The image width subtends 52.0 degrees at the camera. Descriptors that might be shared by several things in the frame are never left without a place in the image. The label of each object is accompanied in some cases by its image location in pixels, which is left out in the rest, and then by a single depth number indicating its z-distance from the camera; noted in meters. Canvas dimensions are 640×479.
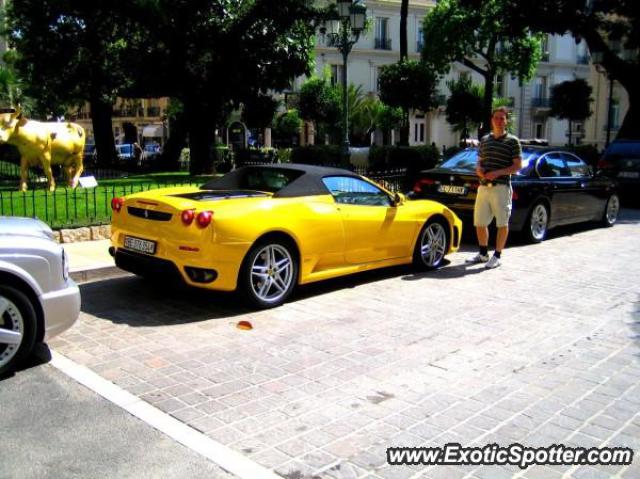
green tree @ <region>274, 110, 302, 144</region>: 45.62
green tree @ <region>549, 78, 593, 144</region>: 35.09
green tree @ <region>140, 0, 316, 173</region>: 18.89
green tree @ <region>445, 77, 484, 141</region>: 37.75
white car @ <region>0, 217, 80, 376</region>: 4.41
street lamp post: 14.51
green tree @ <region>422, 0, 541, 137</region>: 32.84
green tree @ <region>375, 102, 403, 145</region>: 45.06
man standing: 8.45
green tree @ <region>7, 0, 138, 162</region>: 19.47
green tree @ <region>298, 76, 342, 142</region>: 36.53
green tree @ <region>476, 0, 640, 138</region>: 21.30
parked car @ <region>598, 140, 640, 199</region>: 15.26
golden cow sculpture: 13.02
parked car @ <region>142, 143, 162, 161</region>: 52.61
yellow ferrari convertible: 6.00
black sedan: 10.00
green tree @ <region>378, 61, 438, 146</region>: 23.41
